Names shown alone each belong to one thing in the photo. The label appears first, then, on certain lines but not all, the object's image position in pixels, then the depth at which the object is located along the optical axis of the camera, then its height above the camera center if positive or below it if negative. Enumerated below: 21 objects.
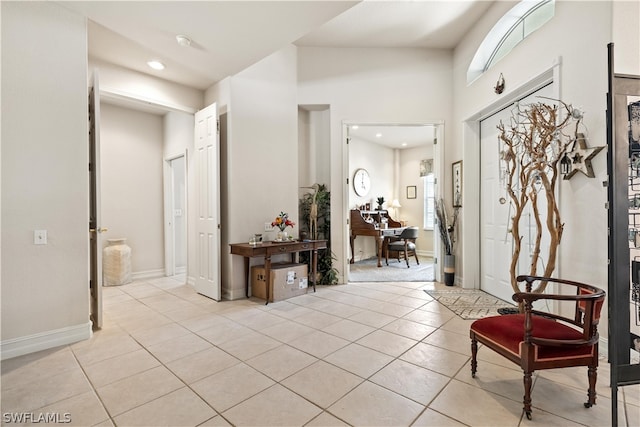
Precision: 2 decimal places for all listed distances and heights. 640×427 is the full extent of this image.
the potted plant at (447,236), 4.78 -0.44
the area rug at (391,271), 5.30 -1.19
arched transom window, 3.37 +2.12
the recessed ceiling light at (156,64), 3.72 +1.75
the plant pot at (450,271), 4.76 -0.96
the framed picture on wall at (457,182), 4.68 +0.39
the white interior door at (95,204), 3.06 +0.07
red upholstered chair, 1.76 -0.79
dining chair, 6.37 -0.74
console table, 3.87 -0.53
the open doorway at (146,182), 5.11 +0.49
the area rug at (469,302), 3.50 -1.17
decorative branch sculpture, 2.84 +0.42
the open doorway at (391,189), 6.91 +0.50
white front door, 3.71 -0.18
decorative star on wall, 2.54 +0.42
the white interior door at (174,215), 5.62 -0.09
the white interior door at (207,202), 4.05 +0.10
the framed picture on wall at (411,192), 8.47 +0.44
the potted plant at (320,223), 4.88 -0.23
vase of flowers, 4.30 -0.20
